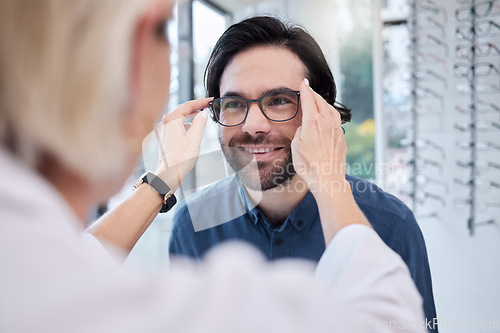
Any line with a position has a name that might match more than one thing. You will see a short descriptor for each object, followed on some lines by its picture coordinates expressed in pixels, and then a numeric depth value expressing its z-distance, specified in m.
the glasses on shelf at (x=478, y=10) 2.95
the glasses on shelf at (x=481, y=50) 2.97
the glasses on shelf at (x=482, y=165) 2.98
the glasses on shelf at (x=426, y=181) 3.25
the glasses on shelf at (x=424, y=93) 3.26
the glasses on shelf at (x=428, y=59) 3.29
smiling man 1.20
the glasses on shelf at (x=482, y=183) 2.96
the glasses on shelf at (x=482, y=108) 2.97
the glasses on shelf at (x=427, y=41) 3.30
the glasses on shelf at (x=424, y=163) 3.26
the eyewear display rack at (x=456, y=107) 3.01
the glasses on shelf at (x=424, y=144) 3.26
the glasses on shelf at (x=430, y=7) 3.29
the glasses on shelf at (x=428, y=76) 3.25
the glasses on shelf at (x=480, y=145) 3.00
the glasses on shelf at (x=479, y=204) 2.97
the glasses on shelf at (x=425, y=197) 3.21
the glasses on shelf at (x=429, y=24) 3.30
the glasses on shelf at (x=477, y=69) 2.97
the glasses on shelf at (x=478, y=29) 3.00
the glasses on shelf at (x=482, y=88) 3.00
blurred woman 0.30
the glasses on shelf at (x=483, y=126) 2.98
